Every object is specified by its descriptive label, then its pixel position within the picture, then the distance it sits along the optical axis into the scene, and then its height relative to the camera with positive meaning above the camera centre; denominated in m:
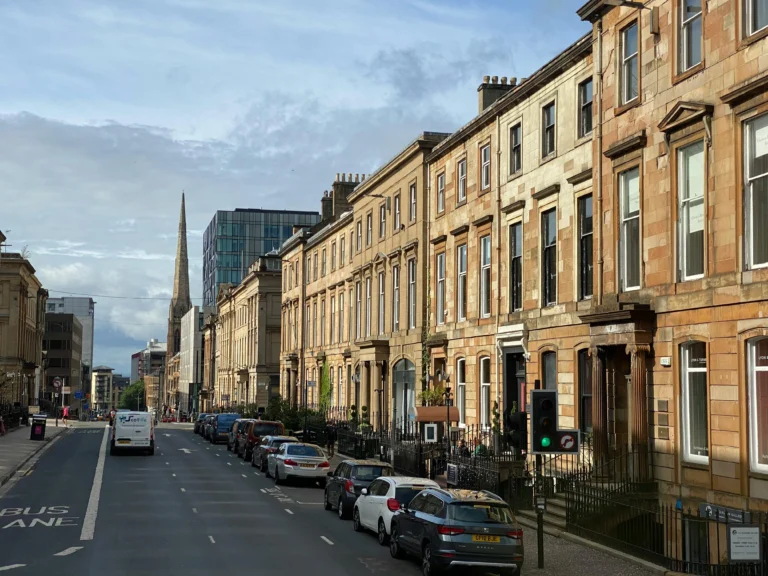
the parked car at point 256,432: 45.59 -3.11
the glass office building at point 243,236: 152.38 +19.24
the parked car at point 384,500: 22.05 -3.06
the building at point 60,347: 160.50 +2.70
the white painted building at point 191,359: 150.25 +0.73
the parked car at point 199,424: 69.93 -4.27
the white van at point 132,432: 47.84 -3.23
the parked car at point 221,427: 59.97 -3.76
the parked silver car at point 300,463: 34.19 -3.39
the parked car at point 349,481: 26.08 -3.10
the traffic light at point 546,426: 18.33 -1.14
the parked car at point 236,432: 48.89 -3.43
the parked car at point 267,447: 38.53 -3.21
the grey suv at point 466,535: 17.92 -3.09
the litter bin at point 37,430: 57.69 -3.76
